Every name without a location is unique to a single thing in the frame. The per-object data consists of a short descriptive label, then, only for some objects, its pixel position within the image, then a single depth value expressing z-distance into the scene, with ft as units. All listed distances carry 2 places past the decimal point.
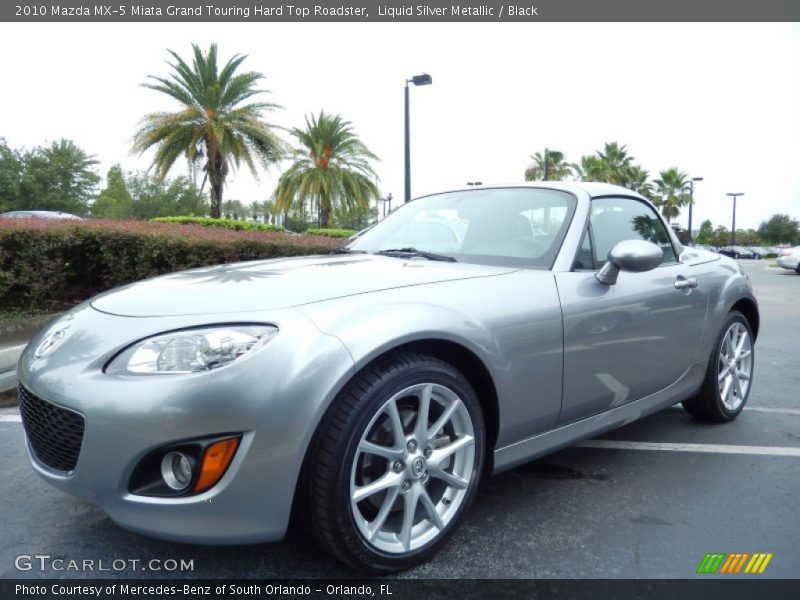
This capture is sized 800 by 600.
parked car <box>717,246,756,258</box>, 192.95
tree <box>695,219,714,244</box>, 292.63
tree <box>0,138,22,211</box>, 133.80
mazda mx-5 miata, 5.72
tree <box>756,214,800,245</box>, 271.28
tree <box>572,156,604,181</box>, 156.66
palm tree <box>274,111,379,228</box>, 93.36
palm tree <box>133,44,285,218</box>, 72.90
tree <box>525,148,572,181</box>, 157.89
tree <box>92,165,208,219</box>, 157.38
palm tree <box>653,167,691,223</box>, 199.52
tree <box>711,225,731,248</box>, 279.28
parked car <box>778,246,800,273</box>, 70.81
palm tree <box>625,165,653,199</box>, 175.11
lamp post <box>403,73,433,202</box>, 44.11
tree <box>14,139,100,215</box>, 138.10
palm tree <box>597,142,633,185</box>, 165.17
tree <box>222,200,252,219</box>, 308.93
